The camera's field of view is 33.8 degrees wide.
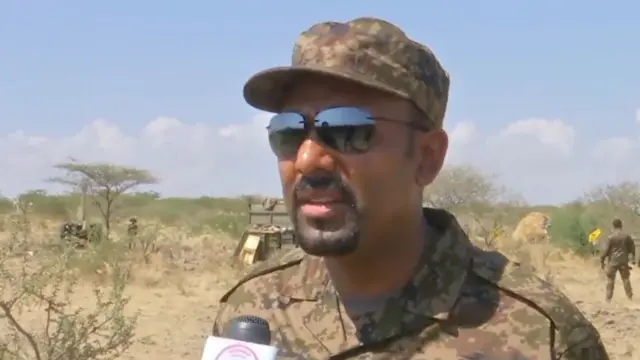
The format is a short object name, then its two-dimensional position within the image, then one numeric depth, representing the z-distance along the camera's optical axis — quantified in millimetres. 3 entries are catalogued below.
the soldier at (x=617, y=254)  16656
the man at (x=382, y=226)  2254
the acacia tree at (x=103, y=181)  31719
